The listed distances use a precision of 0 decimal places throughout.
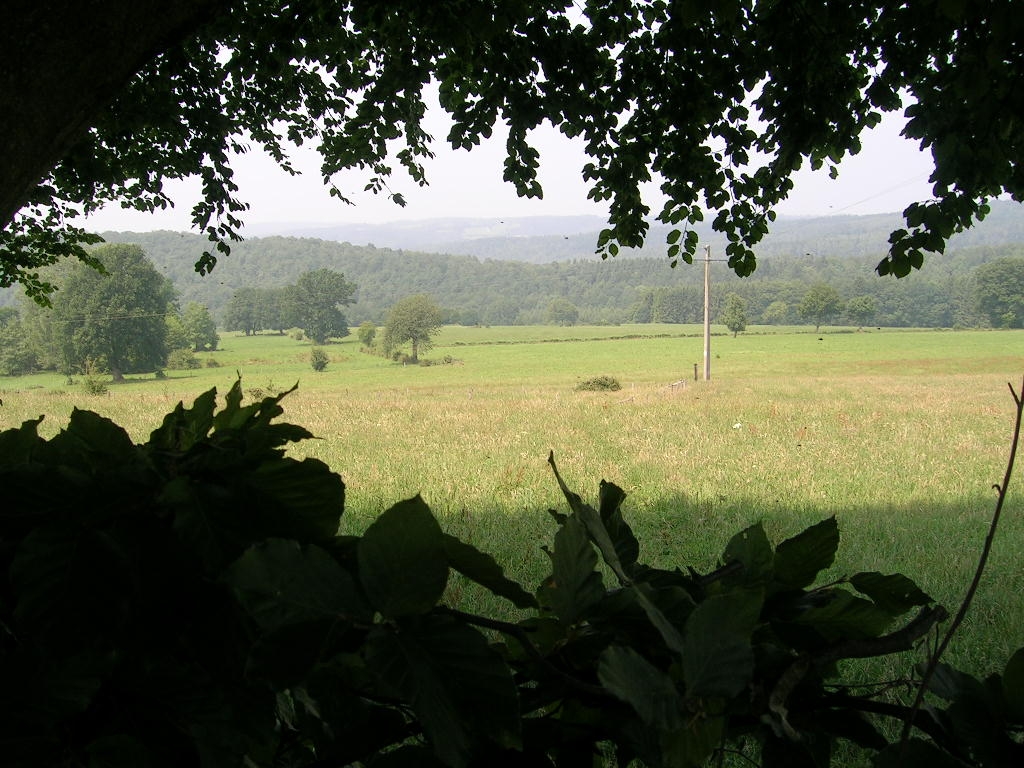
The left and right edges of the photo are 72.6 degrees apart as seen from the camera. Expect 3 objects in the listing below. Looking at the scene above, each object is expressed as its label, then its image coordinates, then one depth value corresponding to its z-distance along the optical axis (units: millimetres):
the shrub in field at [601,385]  30438
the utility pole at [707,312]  36638
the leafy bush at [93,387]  34316
